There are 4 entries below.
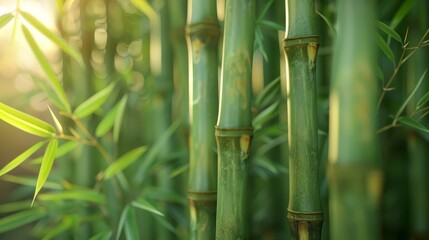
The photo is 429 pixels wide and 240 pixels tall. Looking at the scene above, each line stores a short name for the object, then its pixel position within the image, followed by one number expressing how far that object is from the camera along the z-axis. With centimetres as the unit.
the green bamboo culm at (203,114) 71
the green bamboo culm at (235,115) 65
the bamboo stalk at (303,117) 60
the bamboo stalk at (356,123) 53
